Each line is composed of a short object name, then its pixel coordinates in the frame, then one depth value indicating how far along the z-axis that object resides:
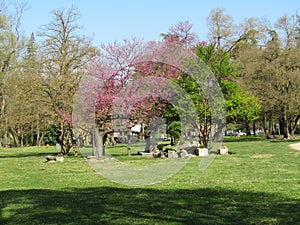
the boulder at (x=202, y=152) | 28.67
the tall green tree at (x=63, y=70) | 31.55
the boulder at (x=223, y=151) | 29.45
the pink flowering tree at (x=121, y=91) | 29.36
